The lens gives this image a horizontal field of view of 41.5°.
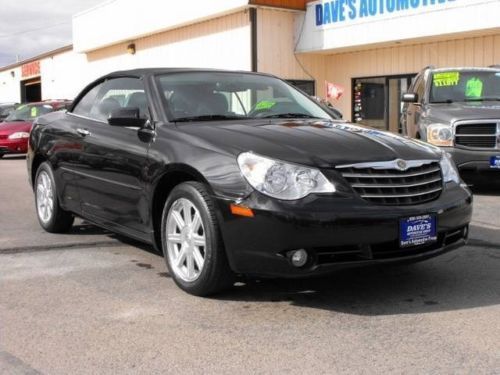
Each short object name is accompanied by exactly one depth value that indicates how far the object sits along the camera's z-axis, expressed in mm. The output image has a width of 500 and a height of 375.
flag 17641
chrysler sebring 3793
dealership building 14695
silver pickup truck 8633
